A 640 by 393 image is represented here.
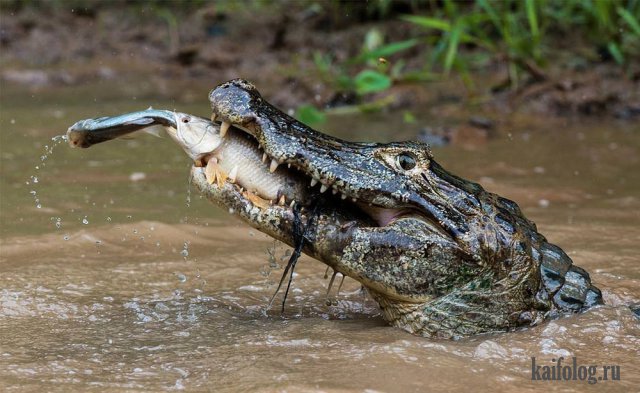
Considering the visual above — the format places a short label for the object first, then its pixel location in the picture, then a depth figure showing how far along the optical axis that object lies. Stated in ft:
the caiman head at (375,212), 18.66
